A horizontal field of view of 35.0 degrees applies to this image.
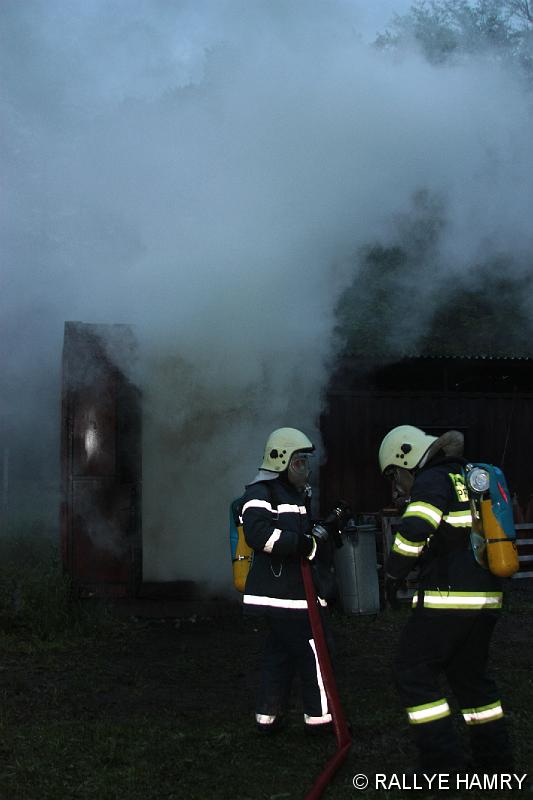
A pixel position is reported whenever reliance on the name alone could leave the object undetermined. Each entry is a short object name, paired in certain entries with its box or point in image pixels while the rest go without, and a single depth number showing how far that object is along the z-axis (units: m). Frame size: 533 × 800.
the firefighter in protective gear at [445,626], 3.86
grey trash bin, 8.39
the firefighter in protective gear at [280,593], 4.76
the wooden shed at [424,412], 11.89
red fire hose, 4.42
